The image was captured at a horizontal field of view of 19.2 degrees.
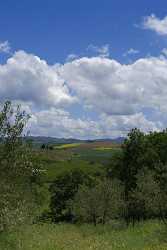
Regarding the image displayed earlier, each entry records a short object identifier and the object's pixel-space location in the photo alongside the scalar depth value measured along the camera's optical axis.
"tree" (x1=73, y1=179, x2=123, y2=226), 61.44
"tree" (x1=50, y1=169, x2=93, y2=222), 81.44
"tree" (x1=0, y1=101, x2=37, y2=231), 21.67
